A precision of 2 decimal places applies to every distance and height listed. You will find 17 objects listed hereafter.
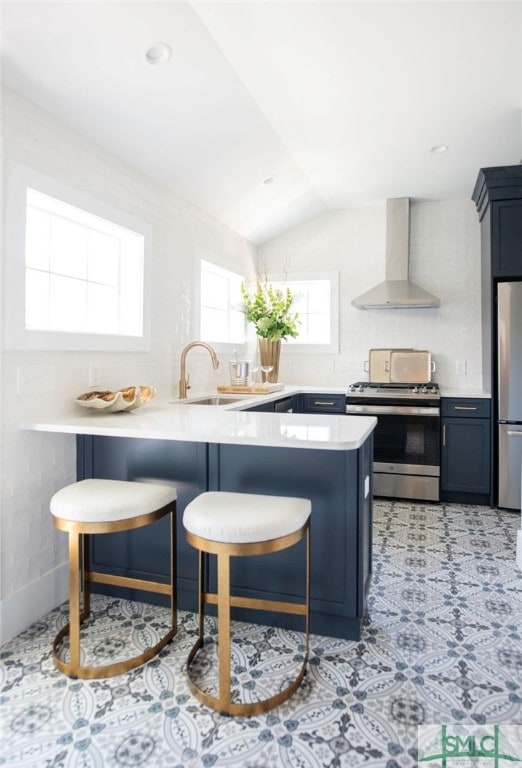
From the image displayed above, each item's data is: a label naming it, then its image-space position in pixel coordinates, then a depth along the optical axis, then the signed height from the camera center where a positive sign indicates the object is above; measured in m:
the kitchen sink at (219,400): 3.66 -0.13
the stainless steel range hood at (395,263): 4.56 +1.13
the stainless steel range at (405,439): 4.08 -0.45
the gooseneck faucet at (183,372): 3.48 +0.07
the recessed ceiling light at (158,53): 2.30 +1.52
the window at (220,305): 4.20 +0.68
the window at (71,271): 2.16 +0.58
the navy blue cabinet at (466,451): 3.98 -0.53
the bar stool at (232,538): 1.65 -0.52
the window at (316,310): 5.09 +0.76
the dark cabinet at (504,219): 3.84 +1.27
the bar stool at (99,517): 1.85 -0.51
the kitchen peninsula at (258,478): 2.09 -0.43
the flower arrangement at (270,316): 4.55 +0.62
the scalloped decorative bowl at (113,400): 2.48 -0.09
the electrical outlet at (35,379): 2.21 +0.01
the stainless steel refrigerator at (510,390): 3.78 -0.04
